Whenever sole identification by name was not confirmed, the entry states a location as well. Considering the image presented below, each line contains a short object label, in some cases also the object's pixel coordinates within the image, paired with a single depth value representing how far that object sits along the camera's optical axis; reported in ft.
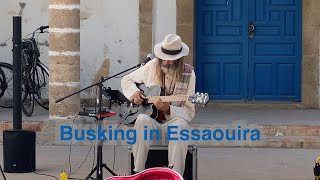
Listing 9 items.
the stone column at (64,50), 35.29
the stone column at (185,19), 42.14
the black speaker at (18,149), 29.43
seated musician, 25.03
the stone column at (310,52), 42.16
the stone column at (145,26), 41.88
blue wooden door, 43.04
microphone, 26.53
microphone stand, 26.37
